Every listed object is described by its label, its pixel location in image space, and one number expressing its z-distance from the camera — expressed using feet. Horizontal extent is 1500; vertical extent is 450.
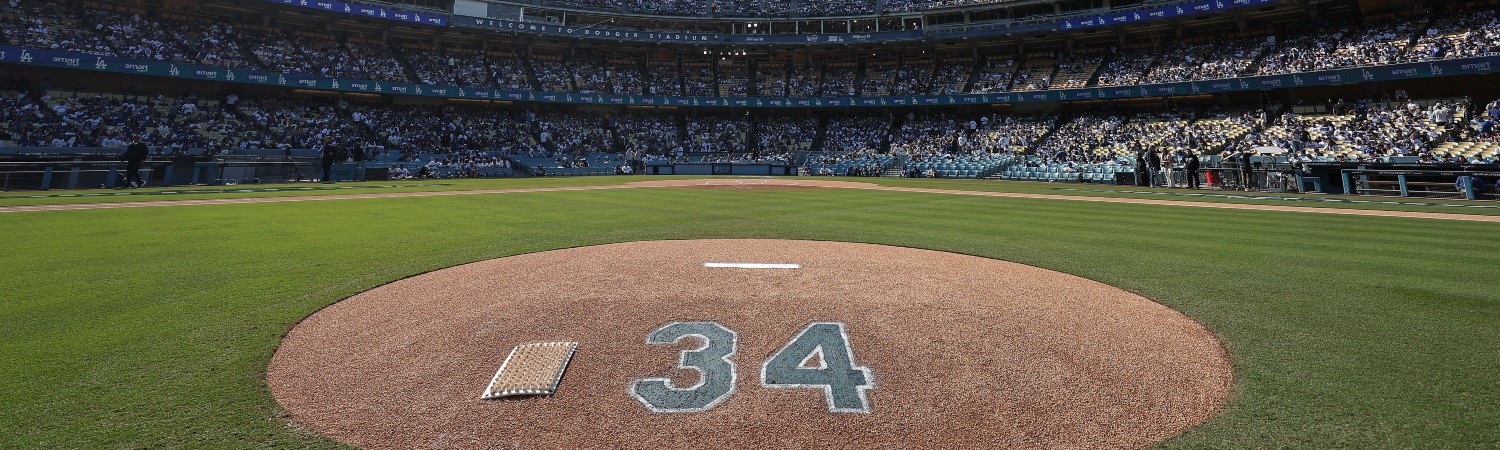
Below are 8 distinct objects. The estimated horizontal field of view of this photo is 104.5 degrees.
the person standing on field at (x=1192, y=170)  74.84
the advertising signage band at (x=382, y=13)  131.34
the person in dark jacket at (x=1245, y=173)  71.41
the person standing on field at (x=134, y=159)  71.67
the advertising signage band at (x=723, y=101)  100.32
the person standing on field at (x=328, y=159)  92.66
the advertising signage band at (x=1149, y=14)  124.98
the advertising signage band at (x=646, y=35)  152.25
